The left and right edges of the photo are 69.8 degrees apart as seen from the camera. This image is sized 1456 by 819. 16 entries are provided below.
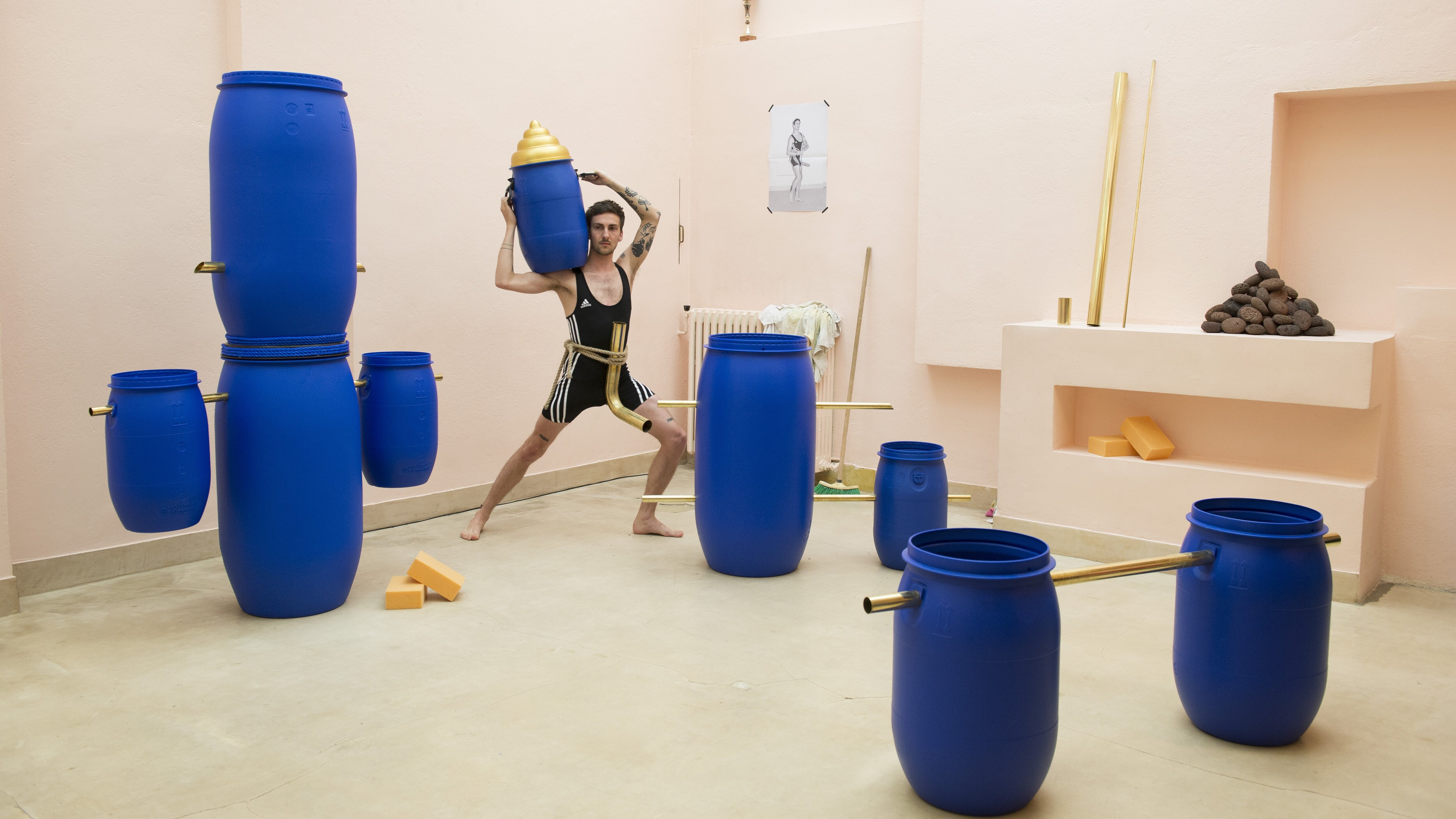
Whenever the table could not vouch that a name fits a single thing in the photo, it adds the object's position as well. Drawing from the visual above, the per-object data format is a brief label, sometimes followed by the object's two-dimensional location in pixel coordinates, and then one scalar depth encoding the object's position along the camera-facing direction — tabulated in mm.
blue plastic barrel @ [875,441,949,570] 3965
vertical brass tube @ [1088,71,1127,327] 4449
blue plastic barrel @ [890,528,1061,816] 2039
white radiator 5703
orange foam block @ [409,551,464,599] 3584
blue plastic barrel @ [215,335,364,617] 3266
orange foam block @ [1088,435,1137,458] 4270
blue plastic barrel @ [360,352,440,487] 3695
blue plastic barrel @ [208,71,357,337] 3205
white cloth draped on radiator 5543
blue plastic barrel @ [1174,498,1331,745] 2391
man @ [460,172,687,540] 4422
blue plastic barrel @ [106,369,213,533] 3039
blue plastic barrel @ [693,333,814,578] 3760
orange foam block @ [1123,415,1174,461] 4219
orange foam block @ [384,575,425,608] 3508
